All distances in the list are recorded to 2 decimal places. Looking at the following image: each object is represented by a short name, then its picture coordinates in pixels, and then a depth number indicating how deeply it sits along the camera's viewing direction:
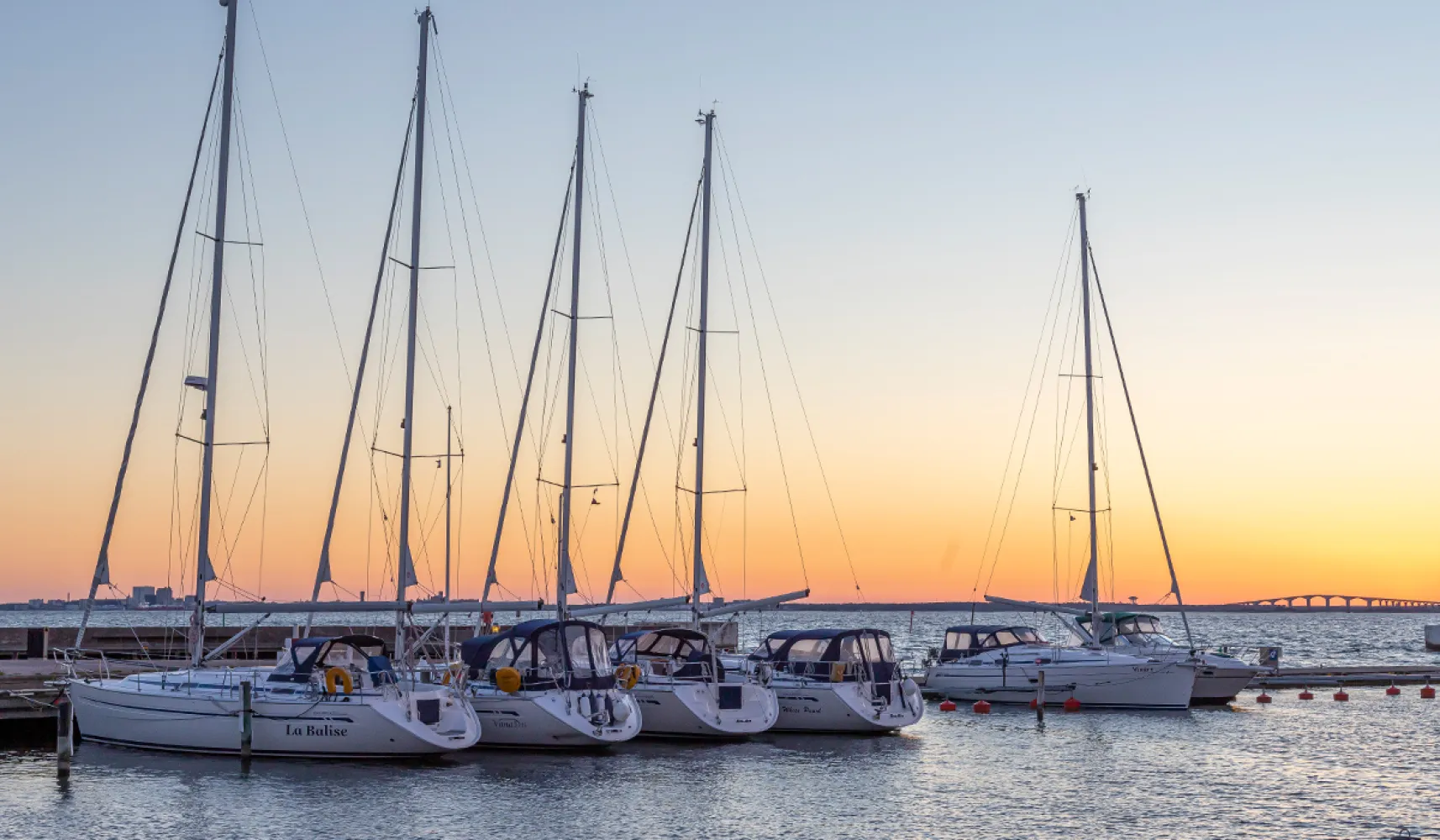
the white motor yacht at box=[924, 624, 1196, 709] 46.25
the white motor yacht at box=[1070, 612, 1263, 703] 48.53
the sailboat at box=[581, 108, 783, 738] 35.66
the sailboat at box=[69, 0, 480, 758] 30.73
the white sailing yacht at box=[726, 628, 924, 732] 37.97
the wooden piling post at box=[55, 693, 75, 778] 29.47
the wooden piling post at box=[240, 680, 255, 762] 31.05
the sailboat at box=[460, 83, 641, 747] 32.84
